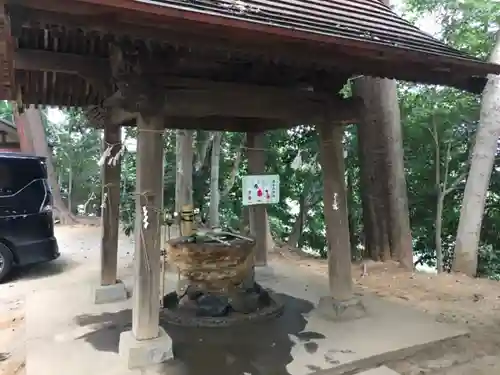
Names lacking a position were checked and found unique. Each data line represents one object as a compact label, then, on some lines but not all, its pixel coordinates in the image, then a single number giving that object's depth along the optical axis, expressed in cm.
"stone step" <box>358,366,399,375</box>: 355
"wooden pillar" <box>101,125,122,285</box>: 530
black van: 707
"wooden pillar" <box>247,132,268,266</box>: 633
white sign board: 584
